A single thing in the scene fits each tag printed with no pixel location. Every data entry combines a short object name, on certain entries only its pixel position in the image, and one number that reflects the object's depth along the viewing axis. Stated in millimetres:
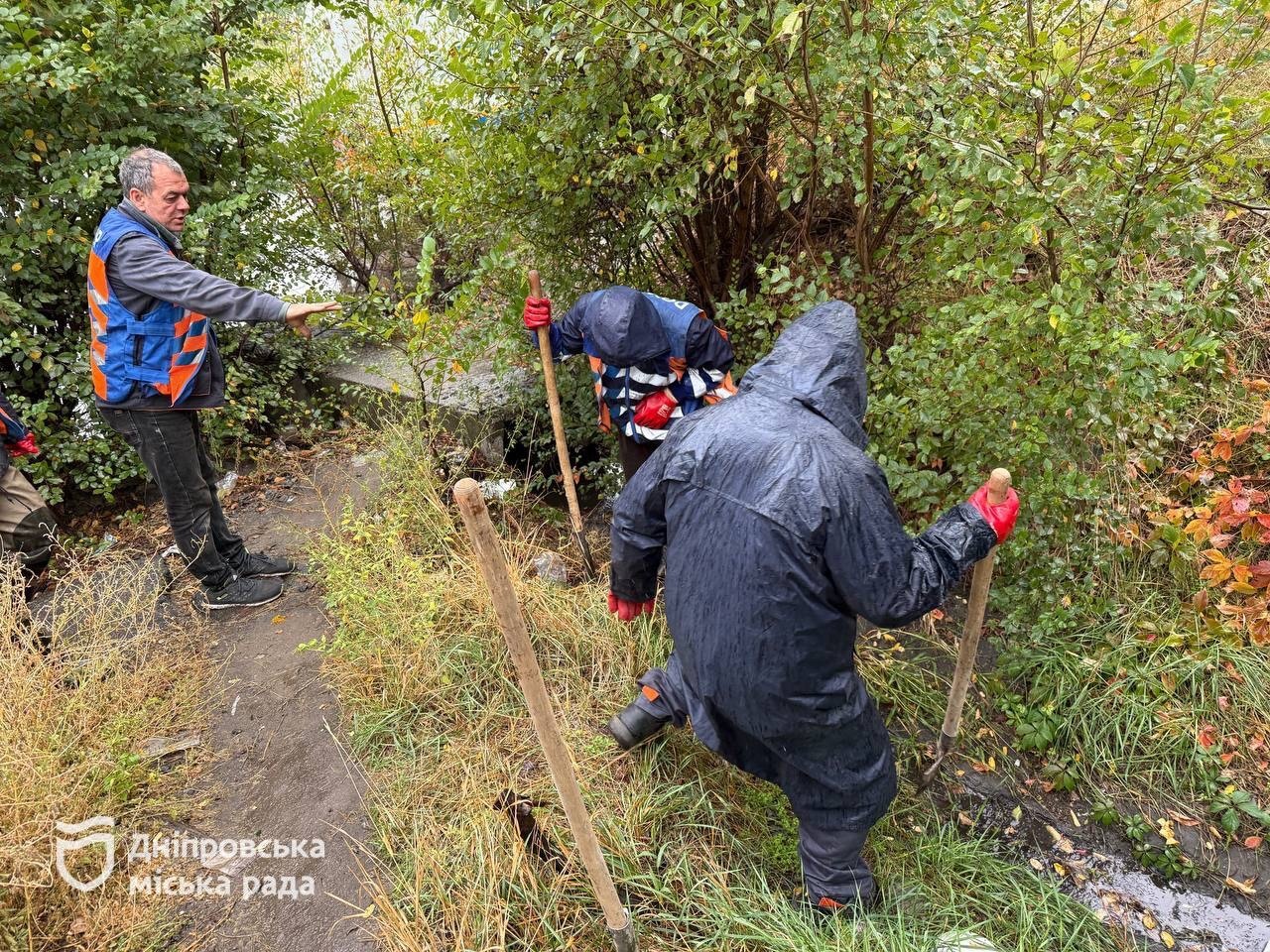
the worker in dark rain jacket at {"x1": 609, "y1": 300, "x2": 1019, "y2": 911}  1819
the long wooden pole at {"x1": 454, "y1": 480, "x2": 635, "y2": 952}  1550
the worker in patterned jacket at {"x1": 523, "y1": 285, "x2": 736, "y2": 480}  3057
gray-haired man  3021
